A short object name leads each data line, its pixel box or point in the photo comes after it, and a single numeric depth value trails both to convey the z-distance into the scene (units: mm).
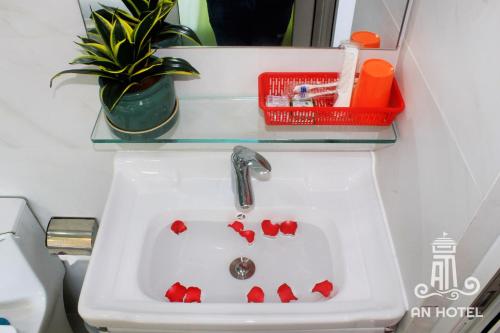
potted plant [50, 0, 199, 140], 908
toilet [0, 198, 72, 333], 1259
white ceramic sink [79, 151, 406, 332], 915
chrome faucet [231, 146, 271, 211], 992
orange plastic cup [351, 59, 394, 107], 961
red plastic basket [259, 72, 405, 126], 997
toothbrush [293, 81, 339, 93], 1052
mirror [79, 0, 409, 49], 1005
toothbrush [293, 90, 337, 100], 1051
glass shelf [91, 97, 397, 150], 1020
